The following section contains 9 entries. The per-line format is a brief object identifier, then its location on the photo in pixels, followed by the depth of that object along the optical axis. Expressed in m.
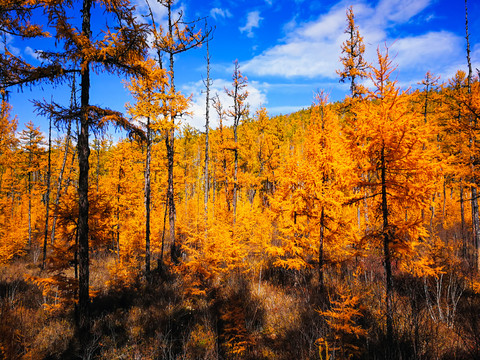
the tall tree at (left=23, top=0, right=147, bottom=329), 5.30
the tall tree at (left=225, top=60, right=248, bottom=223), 14.60
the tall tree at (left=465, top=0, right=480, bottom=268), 10.41
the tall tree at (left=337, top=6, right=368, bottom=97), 14.24
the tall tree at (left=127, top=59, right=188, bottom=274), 10.37
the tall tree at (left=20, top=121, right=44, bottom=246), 21.53
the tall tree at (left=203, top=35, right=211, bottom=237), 15.07
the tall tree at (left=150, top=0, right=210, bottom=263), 10.80
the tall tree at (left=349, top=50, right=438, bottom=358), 4.86
